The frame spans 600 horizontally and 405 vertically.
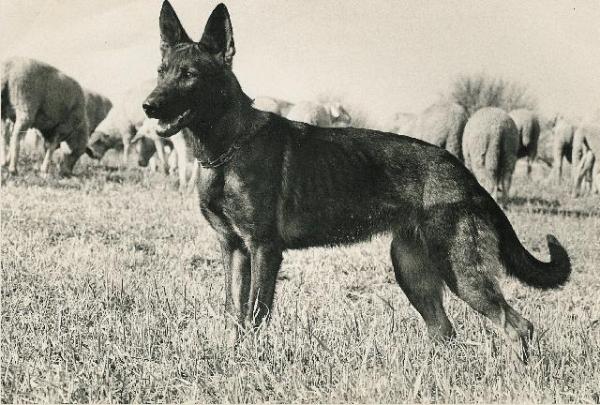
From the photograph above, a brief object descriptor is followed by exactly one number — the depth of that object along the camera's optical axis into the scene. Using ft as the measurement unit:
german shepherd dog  13.16
